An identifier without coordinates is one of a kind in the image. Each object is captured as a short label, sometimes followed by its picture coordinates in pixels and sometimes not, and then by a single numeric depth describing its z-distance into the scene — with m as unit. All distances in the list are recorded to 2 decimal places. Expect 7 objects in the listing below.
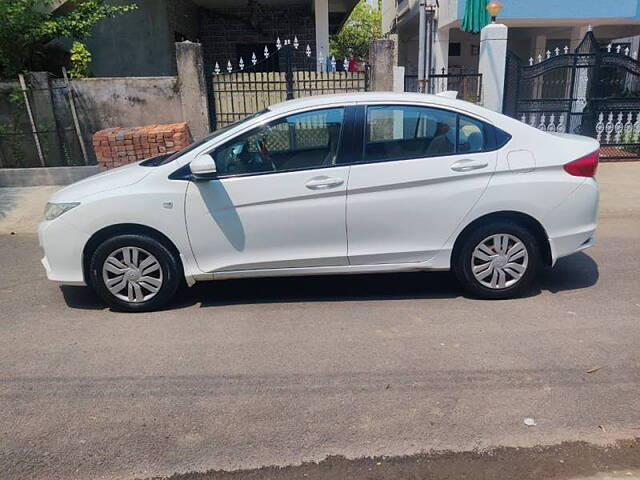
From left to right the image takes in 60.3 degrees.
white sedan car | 4.46
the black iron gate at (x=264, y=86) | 9.93
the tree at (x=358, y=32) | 28.41
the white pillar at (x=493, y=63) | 10.14
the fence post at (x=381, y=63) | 9.75
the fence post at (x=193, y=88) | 9.54
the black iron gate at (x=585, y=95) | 10.73
